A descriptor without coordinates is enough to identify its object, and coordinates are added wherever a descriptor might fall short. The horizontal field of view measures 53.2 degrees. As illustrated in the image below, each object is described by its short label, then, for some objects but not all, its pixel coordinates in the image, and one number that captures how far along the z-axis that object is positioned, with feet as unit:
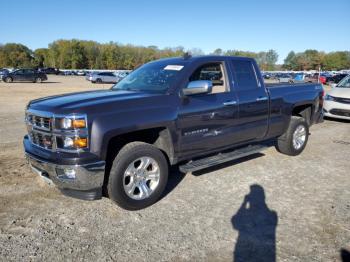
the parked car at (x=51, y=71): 253.71
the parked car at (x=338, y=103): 36.55
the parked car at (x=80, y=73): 284.18
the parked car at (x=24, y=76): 123.24
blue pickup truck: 13.15
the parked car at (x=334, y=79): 149.03
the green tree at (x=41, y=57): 417.36
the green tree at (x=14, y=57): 387.75
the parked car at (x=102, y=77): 148.87
